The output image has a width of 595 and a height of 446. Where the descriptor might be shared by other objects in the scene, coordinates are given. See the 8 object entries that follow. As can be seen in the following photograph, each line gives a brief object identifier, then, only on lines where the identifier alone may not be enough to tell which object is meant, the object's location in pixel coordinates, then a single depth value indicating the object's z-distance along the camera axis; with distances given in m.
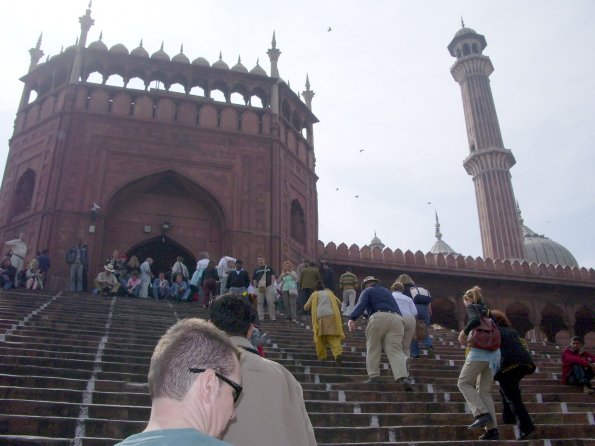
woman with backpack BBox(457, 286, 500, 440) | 4.27
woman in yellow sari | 6.14
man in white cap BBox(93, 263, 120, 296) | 11.71
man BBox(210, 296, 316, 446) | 2.07
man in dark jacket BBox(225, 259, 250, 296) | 8.97
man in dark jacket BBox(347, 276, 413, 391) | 5.30
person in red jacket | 6.28
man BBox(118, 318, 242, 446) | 1.42
